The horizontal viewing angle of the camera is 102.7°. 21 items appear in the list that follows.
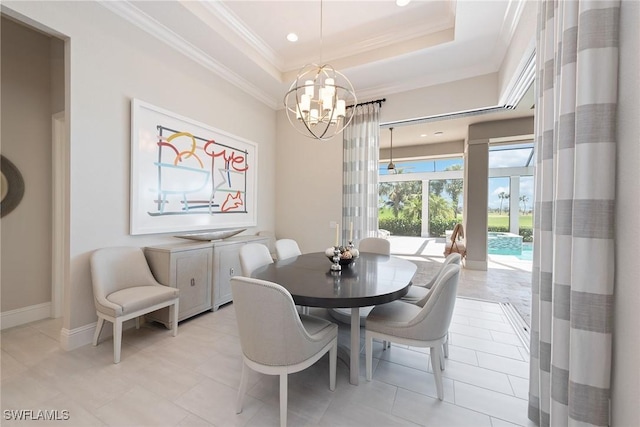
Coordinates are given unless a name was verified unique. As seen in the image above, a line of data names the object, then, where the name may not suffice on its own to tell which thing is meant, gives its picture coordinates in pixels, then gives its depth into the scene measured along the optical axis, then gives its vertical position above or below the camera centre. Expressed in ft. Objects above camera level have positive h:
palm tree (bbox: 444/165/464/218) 27.01 +2.66
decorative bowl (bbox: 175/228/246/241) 9.79 -1.02
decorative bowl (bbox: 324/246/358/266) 7.31 -1.28
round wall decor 8.02 +0.68
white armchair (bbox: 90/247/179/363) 6.72 -2.42
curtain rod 12.84 +5.58
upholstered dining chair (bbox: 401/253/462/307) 6.78 -2.36
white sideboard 8.43 -2.20
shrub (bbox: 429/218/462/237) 28.87 -1.55
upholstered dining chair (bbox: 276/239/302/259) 9.06 -1.43
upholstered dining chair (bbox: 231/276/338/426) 4.29 -2.20
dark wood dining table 4.89 -1.61
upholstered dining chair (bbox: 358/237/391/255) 10.25 -1.41
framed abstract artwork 8.50 +1.39
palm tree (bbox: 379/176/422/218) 29.94 +2.36
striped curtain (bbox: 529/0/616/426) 3.07 +0.01
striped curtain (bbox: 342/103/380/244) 13.05 +2.00
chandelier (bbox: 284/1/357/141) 7.18 +3.13
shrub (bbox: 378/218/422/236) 31.01 -1.76
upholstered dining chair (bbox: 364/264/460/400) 5.13 -2.43
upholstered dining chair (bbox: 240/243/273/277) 7.19 -1.43
